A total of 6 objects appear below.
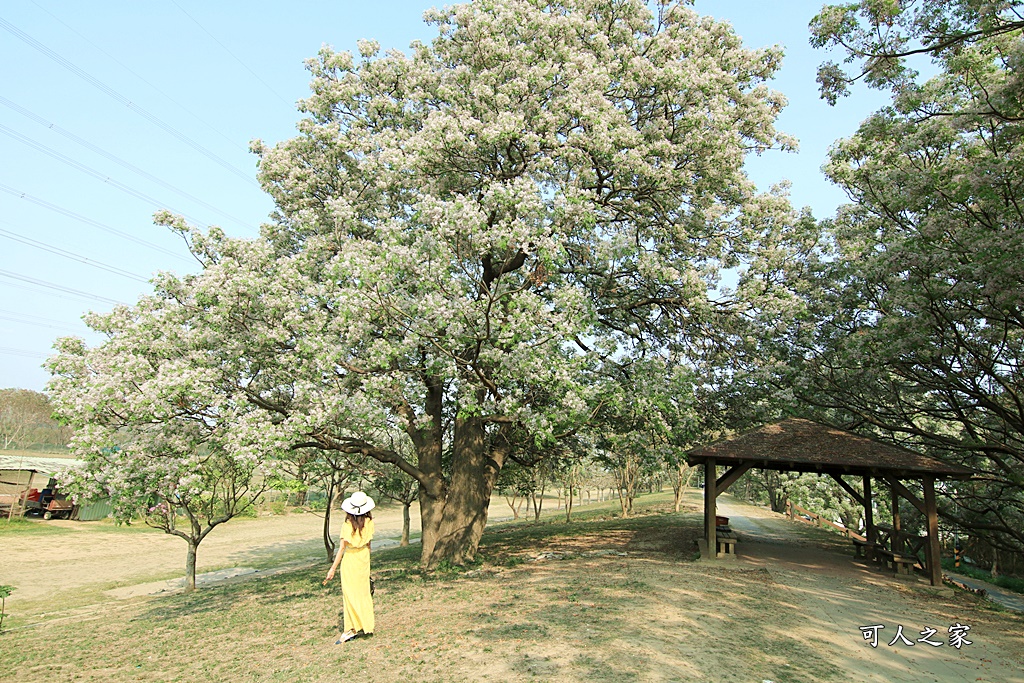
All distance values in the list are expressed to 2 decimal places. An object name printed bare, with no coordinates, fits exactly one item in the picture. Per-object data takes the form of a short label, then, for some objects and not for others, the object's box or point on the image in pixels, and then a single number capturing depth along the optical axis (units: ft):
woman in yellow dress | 26.91
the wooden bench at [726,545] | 51.00
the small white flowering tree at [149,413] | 33.30
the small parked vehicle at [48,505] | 111.65
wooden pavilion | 45.93
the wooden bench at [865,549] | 57.44
